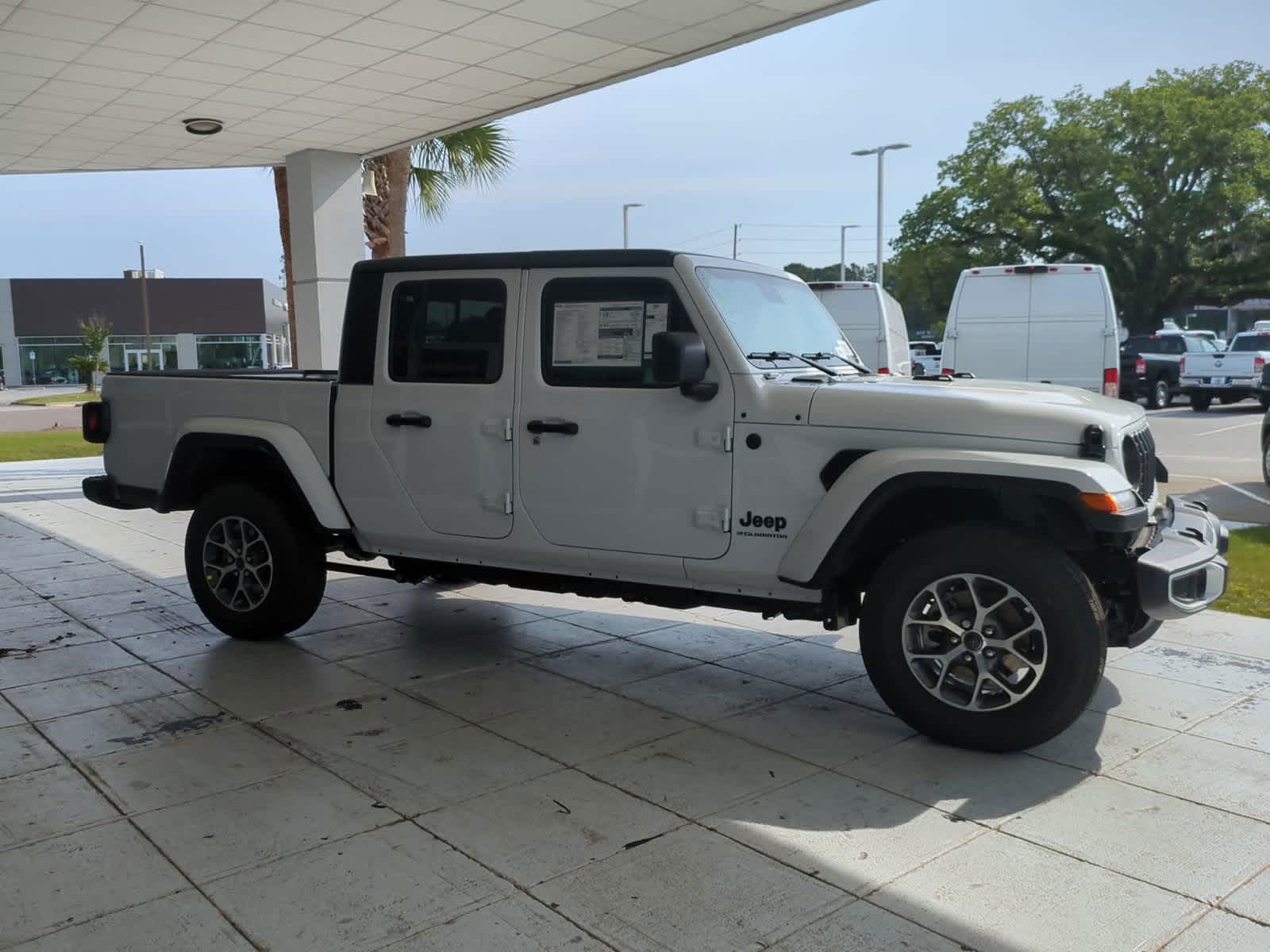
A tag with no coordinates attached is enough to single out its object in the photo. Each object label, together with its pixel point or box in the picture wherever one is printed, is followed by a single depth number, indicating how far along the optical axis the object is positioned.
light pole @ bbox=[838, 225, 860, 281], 58.69
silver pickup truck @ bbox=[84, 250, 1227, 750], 4.07
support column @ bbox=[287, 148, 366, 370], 12.70
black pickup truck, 24.97
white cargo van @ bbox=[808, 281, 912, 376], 13.66
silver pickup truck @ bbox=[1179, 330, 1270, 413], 22.75
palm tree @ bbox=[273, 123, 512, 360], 15.41
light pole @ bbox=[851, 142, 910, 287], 34.34
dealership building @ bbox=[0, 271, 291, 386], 60.59
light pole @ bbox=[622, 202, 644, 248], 42.91
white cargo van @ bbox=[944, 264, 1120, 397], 12.55
